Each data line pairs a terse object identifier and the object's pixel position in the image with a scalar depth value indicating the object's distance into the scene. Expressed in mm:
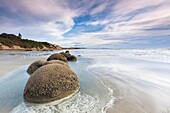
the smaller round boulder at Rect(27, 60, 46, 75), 4494
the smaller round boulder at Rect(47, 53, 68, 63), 6997
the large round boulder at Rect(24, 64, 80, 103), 2338
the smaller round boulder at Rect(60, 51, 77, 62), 8877
